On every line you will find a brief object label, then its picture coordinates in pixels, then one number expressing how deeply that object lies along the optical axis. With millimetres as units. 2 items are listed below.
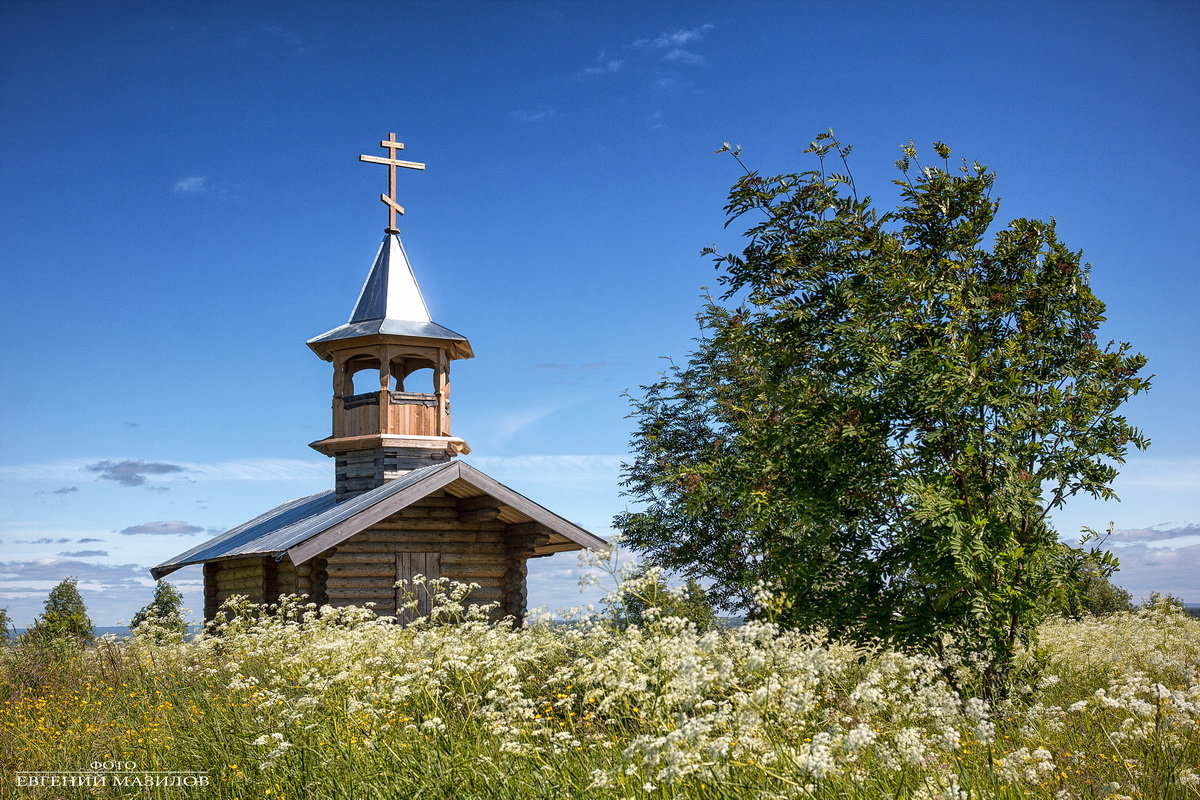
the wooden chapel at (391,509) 16641
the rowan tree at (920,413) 7562
